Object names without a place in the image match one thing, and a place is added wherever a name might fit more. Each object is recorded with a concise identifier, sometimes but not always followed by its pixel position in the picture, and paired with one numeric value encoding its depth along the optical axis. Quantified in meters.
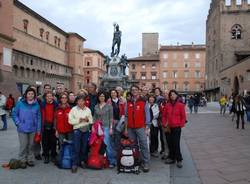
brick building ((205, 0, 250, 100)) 35.31
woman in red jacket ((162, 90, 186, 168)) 5.27
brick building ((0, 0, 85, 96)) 18.68
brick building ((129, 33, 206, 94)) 65.45
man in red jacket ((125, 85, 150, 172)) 5.03
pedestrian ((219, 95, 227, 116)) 17.89
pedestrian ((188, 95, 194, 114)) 20.24
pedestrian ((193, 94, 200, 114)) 19.80
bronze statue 16.39
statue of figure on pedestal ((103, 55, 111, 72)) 15.93
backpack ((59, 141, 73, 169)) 5.05
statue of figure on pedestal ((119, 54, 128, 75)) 16.08
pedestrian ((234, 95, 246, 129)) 10.60
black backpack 4.82
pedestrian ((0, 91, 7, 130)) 9.95
